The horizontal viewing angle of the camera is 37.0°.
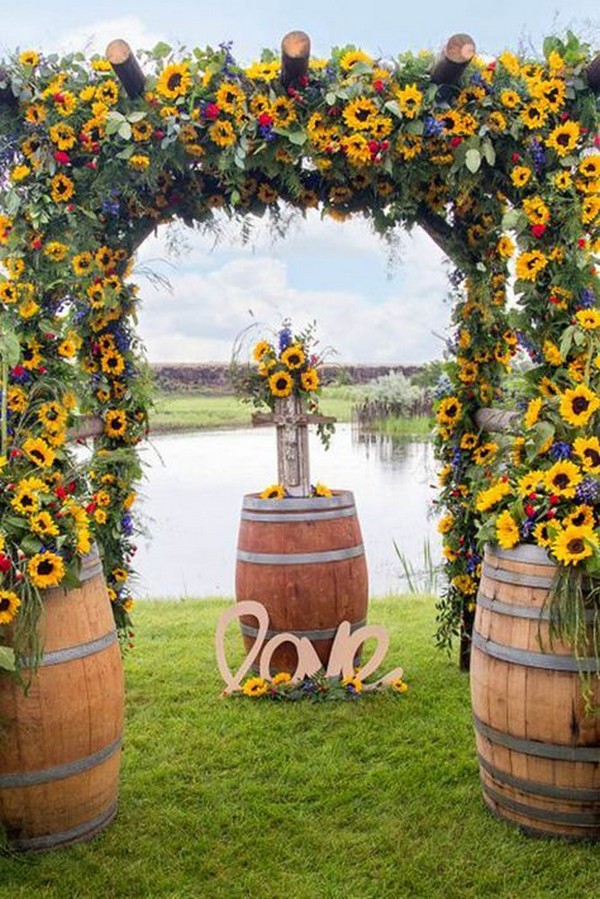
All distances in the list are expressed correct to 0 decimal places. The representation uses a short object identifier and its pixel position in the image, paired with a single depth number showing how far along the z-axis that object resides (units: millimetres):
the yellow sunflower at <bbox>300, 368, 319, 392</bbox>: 4230
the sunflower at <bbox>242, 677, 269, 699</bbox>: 3951
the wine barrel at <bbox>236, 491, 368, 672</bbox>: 4020
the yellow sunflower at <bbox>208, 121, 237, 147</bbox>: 3498
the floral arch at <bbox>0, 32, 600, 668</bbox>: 3203
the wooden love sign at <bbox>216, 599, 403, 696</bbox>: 3861
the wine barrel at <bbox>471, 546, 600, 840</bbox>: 2514
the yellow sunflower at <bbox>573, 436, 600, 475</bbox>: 2625
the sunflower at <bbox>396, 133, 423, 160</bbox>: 3520
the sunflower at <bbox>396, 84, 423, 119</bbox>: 3432
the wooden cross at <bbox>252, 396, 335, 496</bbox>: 4242
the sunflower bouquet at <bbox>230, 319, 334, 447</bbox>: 4227
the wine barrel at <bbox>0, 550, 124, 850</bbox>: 2494
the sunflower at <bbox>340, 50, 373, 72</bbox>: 3471
